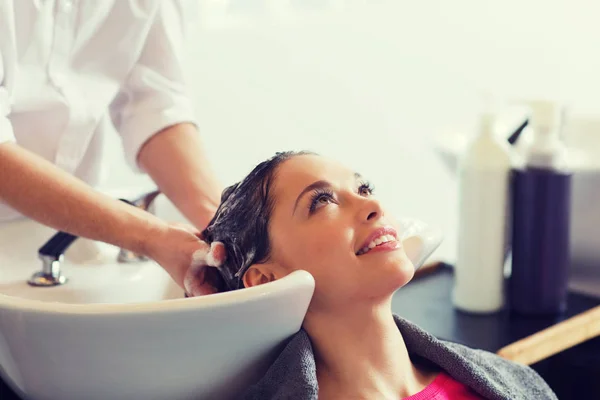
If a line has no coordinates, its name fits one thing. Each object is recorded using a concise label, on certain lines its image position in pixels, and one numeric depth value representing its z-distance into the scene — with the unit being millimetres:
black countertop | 1516
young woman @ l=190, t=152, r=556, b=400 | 1068
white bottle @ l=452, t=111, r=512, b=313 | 1617
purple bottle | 1593
